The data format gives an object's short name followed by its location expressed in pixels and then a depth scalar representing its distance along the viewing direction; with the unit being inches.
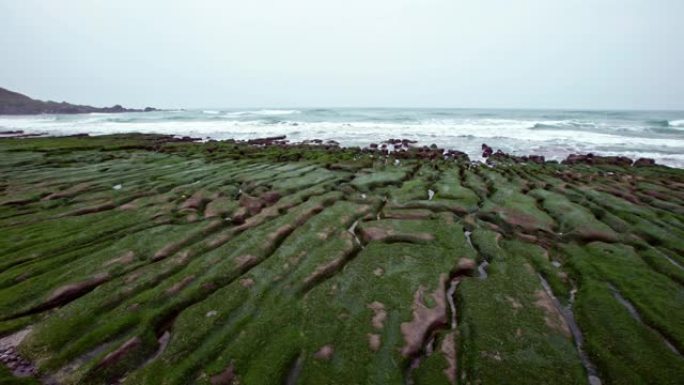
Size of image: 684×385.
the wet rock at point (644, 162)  1055.6
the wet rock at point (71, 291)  315.3
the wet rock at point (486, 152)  1288.6
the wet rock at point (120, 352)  238.5
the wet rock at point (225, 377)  226.7
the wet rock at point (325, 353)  251.0
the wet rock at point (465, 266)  384.8
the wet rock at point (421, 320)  263.6
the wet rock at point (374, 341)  258.8
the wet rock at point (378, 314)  285.2
